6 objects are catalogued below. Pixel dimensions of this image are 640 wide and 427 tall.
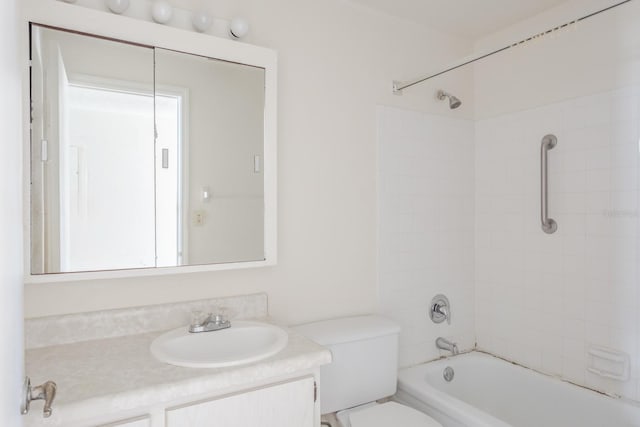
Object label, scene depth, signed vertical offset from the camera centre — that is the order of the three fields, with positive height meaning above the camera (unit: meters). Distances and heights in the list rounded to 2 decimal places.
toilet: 1.72 -0.73
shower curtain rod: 1.48 +0.68
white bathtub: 1.78 -0.91
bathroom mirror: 1.36 +0.21
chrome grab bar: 2.12 +0.13
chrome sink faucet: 1.52 -0.42
